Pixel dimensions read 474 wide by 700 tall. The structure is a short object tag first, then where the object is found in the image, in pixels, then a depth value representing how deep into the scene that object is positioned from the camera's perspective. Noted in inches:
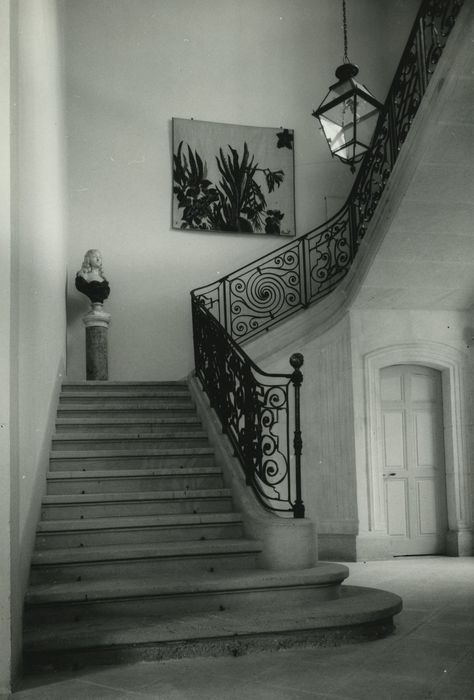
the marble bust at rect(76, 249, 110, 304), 345.4
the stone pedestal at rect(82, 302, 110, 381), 342.0
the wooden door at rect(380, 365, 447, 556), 332.2
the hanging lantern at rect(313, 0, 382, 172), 242.8
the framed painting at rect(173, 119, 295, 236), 391.2
